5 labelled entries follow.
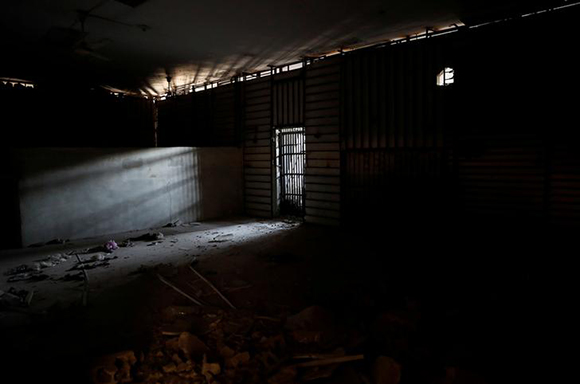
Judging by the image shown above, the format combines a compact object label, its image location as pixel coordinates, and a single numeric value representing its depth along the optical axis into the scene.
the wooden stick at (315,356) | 3.38
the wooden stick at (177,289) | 4.84
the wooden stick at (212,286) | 4.83
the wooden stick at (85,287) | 4.97
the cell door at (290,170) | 11.30
